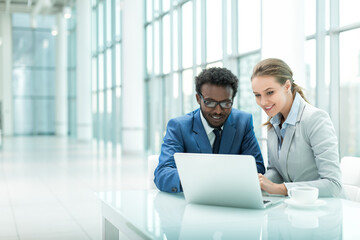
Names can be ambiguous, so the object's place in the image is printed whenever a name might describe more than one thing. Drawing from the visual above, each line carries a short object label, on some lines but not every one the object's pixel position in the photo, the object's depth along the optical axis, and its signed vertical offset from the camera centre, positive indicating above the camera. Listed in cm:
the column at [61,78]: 2666 +204
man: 273 -10
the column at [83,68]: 2130 +210
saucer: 214 -43
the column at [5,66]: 2741 +284
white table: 169 -45
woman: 256 -10
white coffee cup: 216 -39
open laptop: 205 -31
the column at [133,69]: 1445 +137
